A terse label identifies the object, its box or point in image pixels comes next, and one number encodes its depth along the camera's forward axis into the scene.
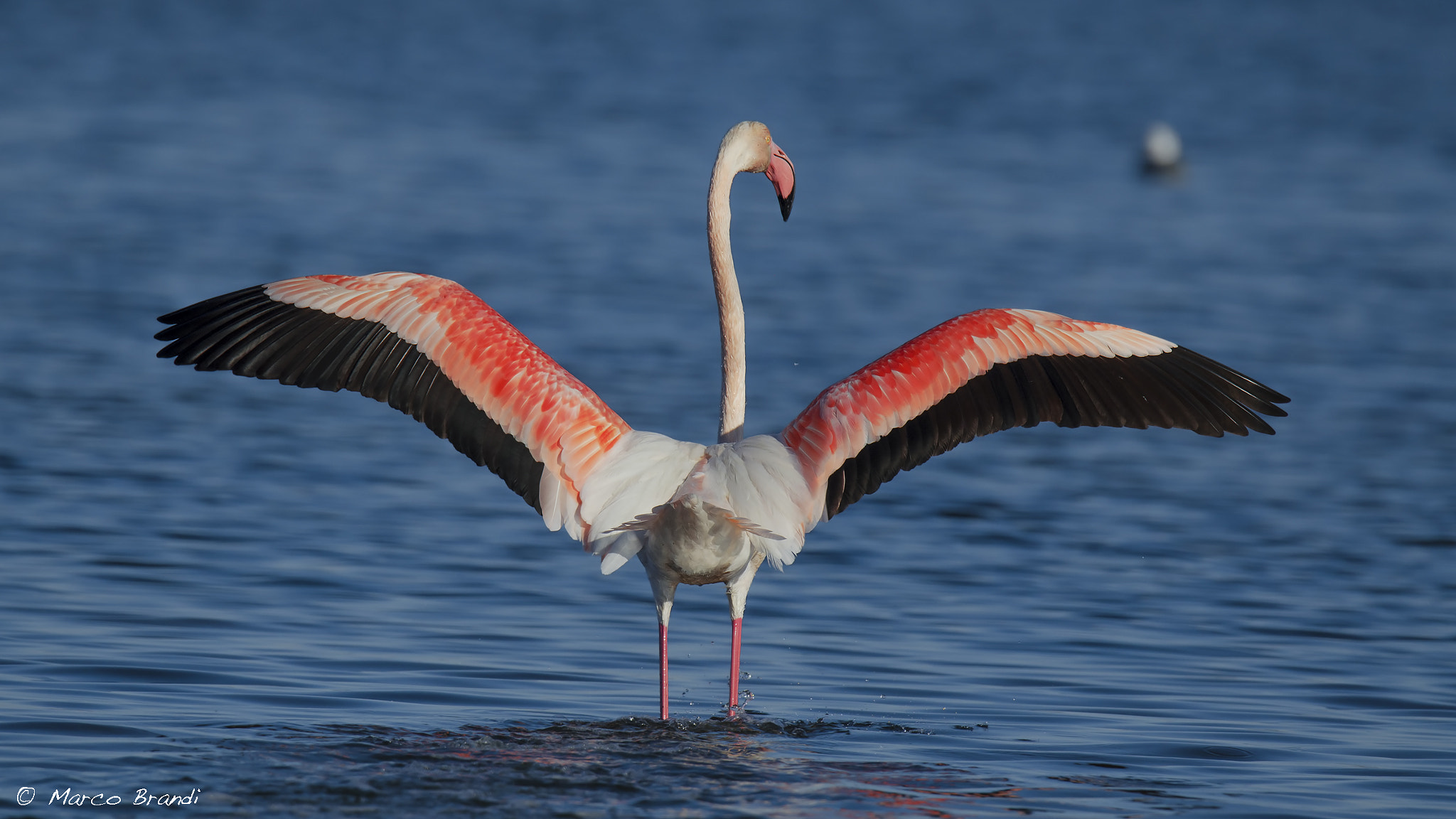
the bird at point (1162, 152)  46.84
